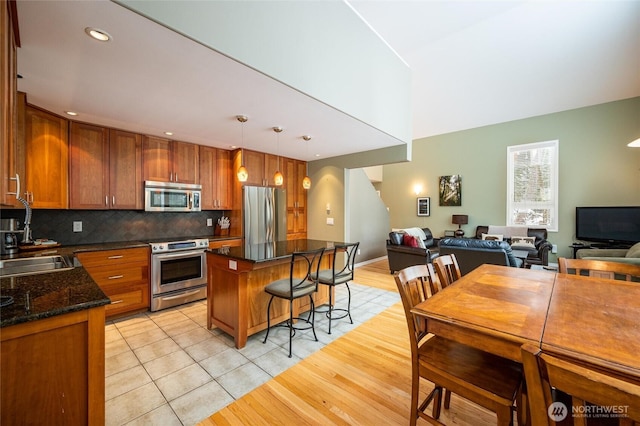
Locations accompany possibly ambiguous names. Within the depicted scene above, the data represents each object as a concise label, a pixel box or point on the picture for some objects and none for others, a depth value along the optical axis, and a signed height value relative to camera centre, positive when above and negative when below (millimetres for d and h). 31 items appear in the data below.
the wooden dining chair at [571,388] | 588 -443
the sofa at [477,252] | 3846 -636
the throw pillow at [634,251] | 3376 -543
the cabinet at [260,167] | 4403 +804
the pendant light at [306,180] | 3663 +455
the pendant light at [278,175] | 3244 +464
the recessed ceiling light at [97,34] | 1499 +1060
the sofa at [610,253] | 3383 -686
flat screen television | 4895 -251
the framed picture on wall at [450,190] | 7297 +623
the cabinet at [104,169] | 3006 +536
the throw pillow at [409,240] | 4988 -570
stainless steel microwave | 3521 +218
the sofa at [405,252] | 4789 -771
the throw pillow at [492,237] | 6185 -608
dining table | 961 -507
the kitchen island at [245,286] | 2438 -757
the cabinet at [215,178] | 4113 +561
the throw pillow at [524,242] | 5656 -679
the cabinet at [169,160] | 3568 +752
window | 6031 +668
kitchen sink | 2076 -453
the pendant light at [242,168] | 2869 +500
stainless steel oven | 3271 -822
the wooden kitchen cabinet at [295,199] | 5117 +262
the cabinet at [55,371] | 1041 -699
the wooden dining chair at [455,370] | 1169 -807
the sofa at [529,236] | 5035 -595
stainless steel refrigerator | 4316 -42
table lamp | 6992 -252
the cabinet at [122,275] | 2877 -754
